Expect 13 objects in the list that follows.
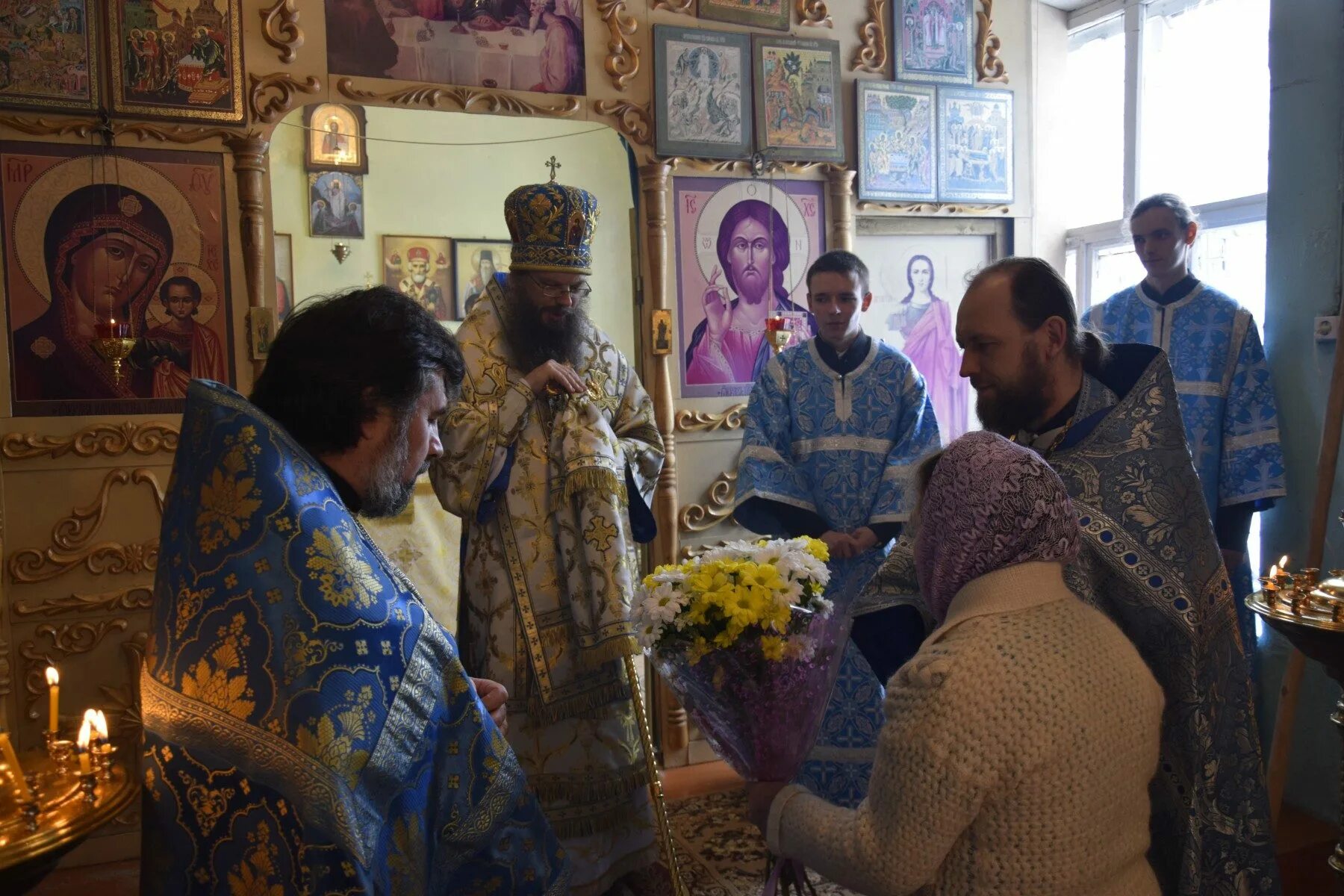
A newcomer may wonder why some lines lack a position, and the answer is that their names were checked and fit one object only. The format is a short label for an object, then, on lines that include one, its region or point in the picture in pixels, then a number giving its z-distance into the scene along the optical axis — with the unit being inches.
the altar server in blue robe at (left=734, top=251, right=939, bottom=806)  148.3
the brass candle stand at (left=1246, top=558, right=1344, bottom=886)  86.0
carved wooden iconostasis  146.0
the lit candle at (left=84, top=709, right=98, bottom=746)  69.2
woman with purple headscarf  56.1
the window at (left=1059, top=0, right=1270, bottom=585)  177.9
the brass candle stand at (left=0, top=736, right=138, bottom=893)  61.1
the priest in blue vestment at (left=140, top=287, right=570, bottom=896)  56.2
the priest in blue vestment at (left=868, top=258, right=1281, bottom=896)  81.3
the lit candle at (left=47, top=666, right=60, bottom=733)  69.7
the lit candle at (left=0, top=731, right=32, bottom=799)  66.2
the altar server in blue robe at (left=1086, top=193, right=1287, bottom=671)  147.6
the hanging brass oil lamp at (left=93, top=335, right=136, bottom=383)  142.0
